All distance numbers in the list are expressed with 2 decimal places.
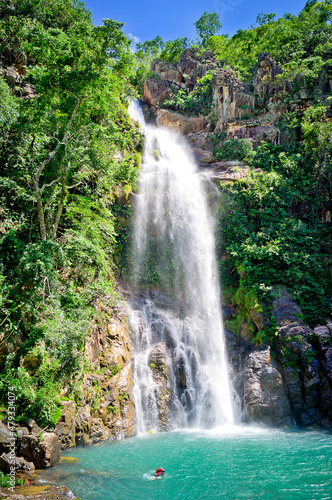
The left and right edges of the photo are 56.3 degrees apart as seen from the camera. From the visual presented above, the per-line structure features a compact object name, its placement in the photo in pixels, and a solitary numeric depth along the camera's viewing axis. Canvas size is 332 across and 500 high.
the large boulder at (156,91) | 32.94
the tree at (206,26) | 42.38
